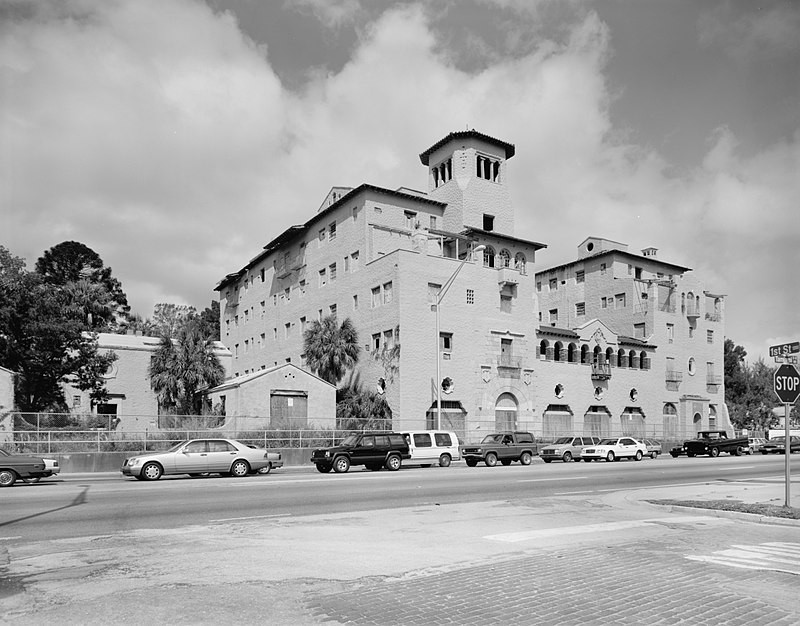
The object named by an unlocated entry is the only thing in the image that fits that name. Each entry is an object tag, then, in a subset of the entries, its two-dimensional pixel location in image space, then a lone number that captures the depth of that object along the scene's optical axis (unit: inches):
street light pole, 1710.3
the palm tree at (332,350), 2140.7
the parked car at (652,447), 1929.1
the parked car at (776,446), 2287.2
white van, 1355.8
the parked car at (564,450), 1674.5
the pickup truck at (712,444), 1957.4
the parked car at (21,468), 904.3
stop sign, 573.0
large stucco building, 2073.1
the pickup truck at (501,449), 1424.7
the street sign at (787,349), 586.6
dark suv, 1160.2
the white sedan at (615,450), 1694.1
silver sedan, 990.4
